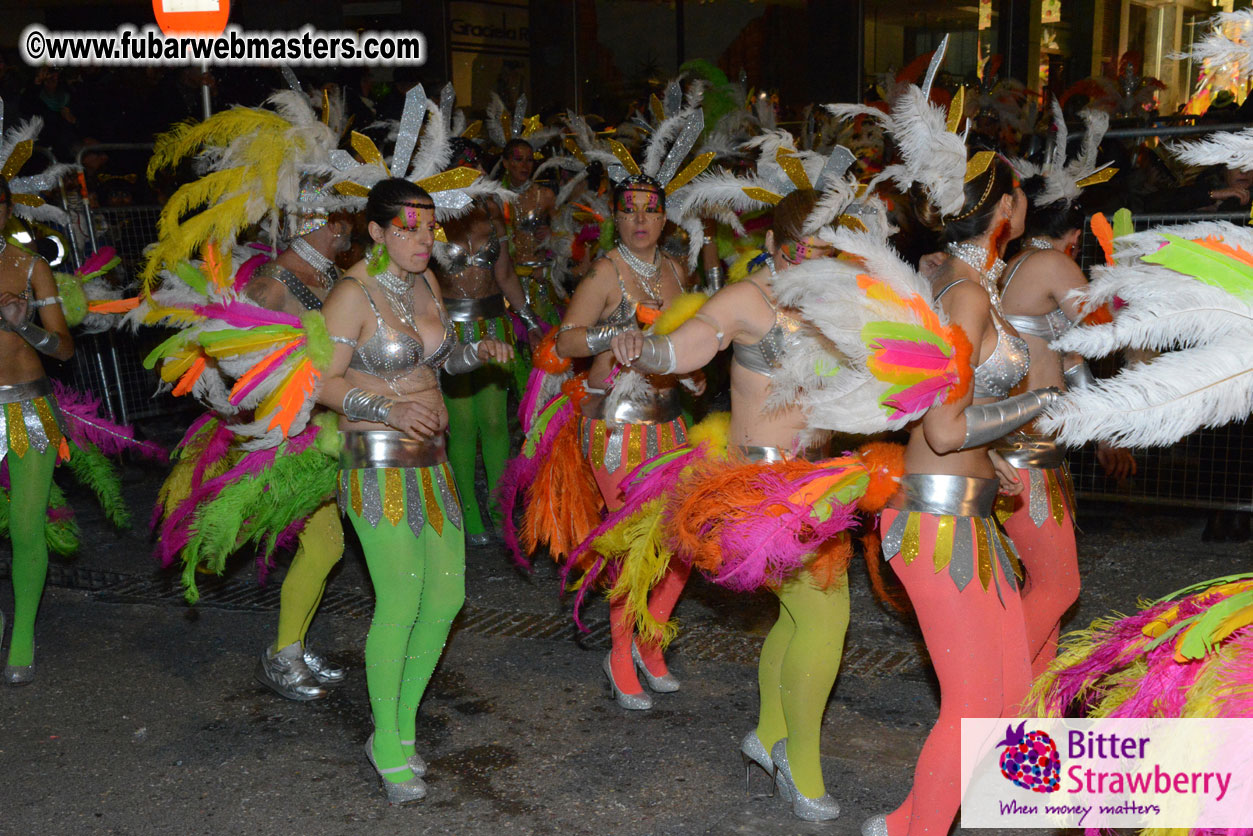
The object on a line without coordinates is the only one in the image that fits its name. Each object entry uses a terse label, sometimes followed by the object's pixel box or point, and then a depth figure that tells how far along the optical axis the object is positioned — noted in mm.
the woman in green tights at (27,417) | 4523
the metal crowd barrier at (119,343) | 8562
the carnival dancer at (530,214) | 7789
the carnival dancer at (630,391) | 4250
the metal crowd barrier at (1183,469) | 6273
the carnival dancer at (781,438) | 3305
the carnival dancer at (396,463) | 3562
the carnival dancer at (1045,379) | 3715
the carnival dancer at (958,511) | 2885
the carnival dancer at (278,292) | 4113
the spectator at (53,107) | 9070
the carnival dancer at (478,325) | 6422
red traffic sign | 6887
